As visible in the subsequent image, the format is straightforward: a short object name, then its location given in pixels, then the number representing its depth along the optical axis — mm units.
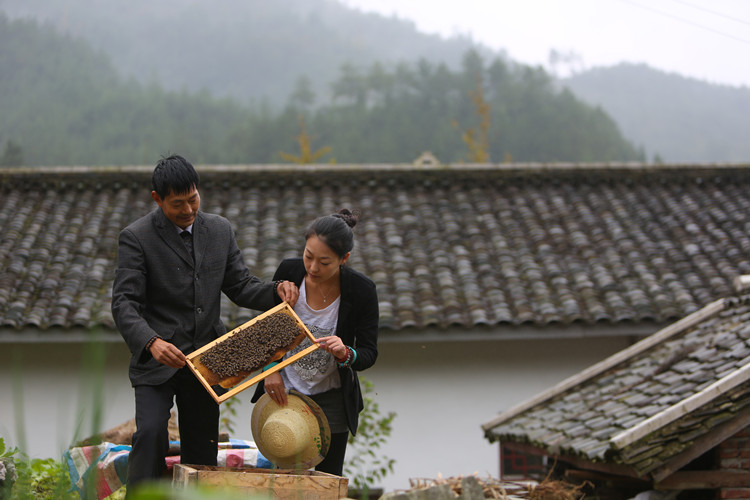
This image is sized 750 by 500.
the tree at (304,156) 25766
